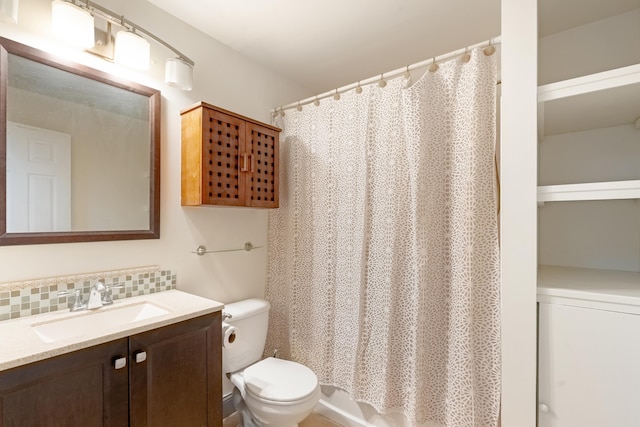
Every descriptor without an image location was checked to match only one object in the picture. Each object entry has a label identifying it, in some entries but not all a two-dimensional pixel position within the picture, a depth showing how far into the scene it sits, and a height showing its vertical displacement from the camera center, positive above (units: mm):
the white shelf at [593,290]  957 -290
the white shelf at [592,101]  979 +458
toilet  1441 -924
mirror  1153 +282
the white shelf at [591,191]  958 +78
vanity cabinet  844 -597
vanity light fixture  1195 +809
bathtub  1687 -1266
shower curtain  1330 -187
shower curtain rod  1342 +793
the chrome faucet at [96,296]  1278 -377
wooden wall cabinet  1571 +328
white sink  1117 -464
